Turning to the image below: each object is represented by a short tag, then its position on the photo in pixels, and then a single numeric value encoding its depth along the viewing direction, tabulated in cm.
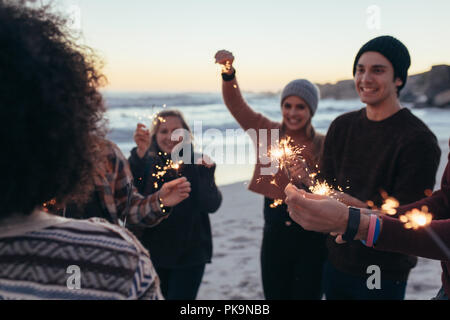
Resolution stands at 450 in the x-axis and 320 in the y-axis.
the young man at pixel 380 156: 252
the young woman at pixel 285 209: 367
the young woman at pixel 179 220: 352
